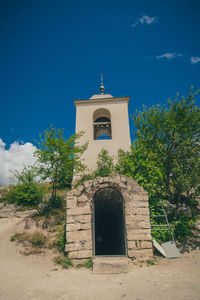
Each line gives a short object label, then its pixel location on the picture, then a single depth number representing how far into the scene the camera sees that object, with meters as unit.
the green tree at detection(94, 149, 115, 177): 14.59
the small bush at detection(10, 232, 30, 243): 8.77
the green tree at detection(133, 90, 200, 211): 9.31
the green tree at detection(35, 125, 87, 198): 12.45
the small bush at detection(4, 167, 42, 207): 13.70
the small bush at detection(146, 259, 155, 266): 6.46
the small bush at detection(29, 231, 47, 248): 8.47
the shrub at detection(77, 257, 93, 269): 6.35
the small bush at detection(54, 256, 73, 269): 6.46
